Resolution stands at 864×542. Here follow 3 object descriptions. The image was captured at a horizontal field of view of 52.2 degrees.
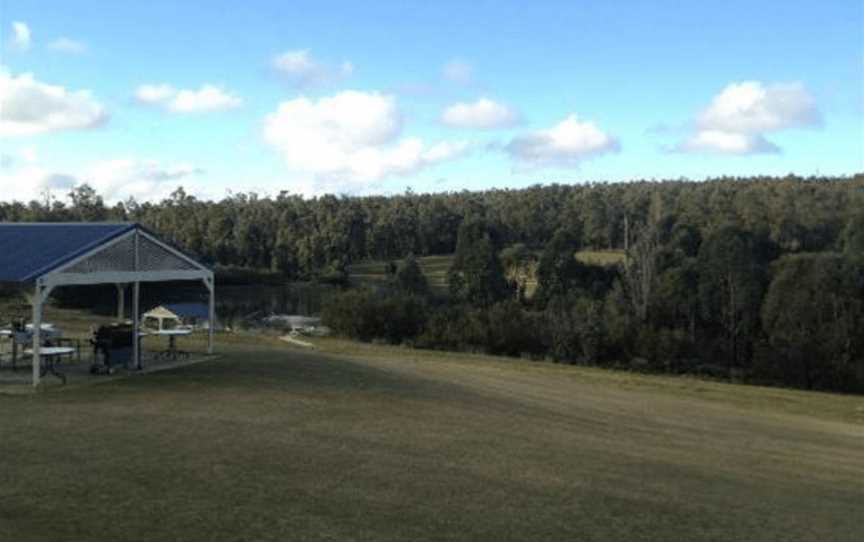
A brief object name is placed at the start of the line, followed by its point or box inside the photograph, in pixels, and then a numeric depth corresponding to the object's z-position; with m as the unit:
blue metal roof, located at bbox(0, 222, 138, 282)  17.16
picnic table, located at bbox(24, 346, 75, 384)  18.03
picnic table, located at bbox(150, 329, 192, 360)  22.44
